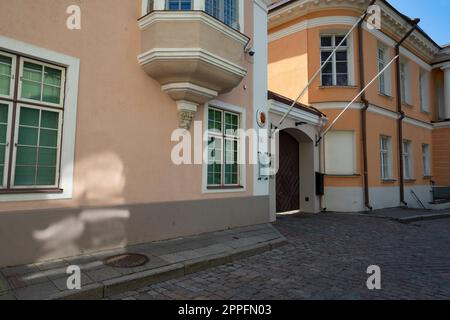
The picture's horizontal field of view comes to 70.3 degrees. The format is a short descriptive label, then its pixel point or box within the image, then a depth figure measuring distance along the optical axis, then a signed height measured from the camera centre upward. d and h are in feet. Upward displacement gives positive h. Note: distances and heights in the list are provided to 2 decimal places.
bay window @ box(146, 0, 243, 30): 20.07 +12.15
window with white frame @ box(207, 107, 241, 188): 24.29 +3.01
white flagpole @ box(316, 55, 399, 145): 36.57 +7.34
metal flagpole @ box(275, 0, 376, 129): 29.99 +6.58
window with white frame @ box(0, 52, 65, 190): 14.74 +2.87
